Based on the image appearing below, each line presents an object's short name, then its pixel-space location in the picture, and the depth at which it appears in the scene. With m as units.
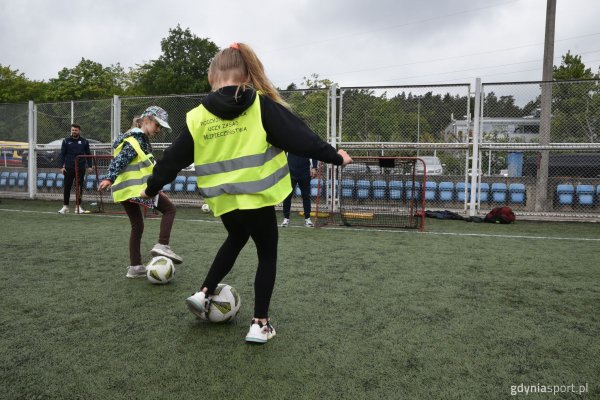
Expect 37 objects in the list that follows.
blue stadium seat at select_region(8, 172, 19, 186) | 14.10
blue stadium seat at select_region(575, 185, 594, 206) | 9.97
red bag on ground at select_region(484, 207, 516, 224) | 9.43
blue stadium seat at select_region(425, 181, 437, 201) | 10.79
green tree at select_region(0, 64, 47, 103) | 42.75
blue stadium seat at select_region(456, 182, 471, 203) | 10.49
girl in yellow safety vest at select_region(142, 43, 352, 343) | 2.79
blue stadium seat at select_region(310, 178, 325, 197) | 11.17
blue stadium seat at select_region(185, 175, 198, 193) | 12.50
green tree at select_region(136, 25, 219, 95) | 48.09
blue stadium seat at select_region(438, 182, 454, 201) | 10.62
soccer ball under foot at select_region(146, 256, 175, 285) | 4.34
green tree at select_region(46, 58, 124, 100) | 45.44
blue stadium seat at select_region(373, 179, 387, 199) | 9.69
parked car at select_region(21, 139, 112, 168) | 14.05
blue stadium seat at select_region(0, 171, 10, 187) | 14.11
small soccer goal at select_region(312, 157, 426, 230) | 8.98
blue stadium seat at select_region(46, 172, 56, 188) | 13.84
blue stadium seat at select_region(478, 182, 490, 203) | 10.48
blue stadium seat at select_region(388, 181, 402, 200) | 9.62
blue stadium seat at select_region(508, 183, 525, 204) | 10.38
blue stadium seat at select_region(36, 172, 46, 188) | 13.91
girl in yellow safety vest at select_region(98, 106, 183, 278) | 4.69
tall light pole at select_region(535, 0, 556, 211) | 9.69
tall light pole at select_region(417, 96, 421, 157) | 10.24
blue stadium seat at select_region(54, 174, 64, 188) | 13.74
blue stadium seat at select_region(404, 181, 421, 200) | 9.53
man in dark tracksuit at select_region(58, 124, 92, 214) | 10.87
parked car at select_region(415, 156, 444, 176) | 10.68
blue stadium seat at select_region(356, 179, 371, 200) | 9.90
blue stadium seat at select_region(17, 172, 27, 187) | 14.10
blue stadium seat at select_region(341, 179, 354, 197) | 10.19
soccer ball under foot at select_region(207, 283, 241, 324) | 3.26
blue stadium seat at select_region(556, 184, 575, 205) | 10.08
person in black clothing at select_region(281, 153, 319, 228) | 8.67
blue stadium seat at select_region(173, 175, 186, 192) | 12.60
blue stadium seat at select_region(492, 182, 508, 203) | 10.43
